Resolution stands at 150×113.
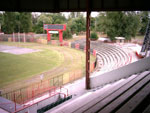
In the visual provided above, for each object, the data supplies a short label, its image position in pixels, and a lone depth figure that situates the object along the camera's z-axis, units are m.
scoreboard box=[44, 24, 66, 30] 47.24
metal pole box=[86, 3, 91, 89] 13.50
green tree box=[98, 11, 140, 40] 47.38
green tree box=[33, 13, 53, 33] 73.25
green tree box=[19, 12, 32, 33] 69.12
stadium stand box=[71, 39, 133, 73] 25.06
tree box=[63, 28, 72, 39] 64.00
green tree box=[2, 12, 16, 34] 67.62
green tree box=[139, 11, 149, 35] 71.24
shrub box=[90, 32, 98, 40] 55.54
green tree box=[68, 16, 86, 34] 73.69
